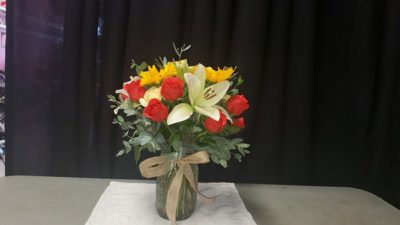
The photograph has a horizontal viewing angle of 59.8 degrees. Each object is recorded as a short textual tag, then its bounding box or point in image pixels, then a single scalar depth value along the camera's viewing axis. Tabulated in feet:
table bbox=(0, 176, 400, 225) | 2.98
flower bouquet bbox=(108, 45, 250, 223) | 2.58
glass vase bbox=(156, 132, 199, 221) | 2.89
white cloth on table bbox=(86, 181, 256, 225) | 2.89
